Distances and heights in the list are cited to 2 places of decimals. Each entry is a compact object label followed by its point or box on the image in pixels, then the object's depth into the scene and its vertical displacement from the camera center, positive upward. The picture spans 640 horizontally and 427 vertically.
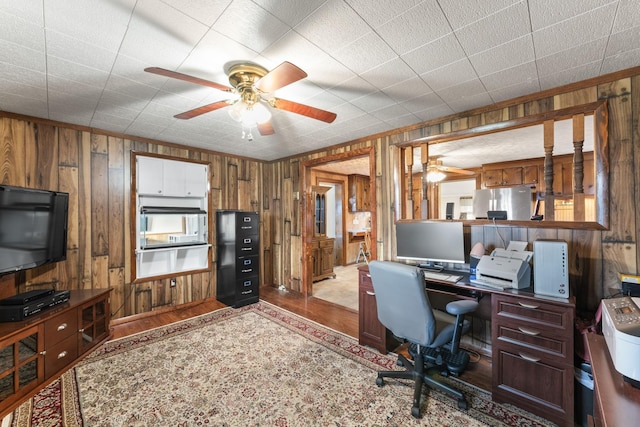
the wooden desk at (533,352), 1.72 -0.98
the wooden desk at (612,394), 0.86 -0.67
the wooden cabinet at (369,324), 2.66 -1.15
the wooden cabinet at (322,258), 5.43 -0.94
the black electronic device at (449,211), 3.40 +0.01
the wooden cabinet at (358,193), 6.85 +0.54
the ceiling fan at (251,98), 1.68 +0.83
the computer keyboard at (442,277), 2.32 -0.59
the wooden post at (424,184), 3.09 +0.34
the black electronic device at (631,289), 1.77 -0.54
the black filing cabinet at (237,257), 3.97 -0.66
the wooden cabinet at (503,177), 4.99 +0.67
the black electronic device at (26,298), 2.18 -0.69
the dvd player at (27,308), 2.09 -0.75
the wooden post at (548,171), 2.28 +0.34
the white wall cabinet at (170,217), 3.61 -0.03
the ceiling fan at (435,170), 4.49 +0.76
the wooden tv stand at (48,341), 1.94 -1.11
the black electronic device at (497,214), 2.49 -0.03
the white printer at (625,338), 0.99 -0.51
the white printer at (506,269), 2.04 -0.46
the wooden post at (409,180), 3.26 +0.40
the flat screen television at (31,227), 2.26 -0.10
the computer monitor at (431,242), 2.63 -0.32
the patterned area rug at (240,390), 1.81 -1.39
